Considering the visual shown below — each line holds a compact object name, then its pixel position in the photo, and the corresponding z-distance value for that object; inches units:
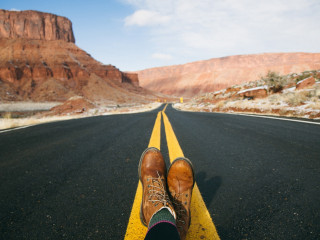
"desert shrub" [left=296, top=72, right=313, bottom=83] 656.0
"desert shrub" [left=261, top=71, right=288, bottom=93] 585.0
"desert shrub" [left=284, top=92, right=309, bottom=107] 337.1
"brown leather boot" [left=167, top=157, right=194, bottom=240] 49.0
